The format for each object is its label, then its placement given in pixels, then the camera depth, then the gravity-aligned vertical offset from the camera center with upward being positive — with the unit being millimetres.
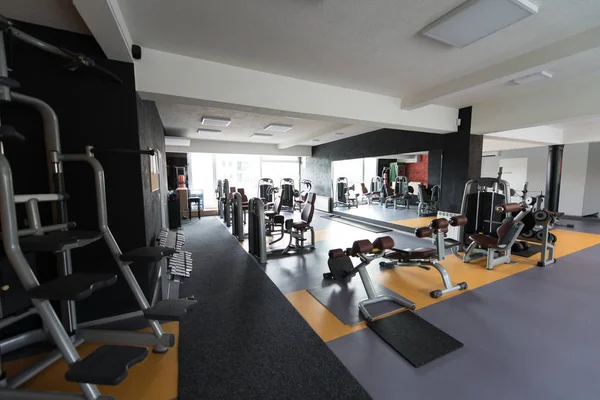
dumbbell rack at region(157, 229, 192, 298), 2312 -861
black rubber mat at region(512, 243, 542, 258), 3971 -1212
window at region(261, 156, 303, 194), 10445 +344
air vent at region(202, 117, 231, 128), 4956 +1115
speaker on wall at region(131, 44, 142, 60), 2203 +1094
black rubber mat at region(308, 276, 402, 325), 2279 -1260
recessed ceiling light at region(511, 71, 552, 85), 2771 +1144
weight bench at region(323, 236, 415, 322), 2275 -875
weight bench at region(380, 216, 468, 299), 2578 -885
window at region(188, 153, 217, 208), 9137 +22
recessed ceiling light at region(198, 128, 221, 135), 6284 +1138
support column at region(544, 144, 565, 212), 6753 +30
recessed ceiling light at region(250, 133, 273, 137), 6855 +1145
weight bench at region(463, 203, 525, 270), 3197 -851
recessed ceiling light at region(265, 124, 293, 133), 5613 +1121
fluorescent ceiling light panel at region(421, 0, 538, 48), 1699 +1160
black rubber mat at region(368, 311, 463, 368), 1760 -1247
